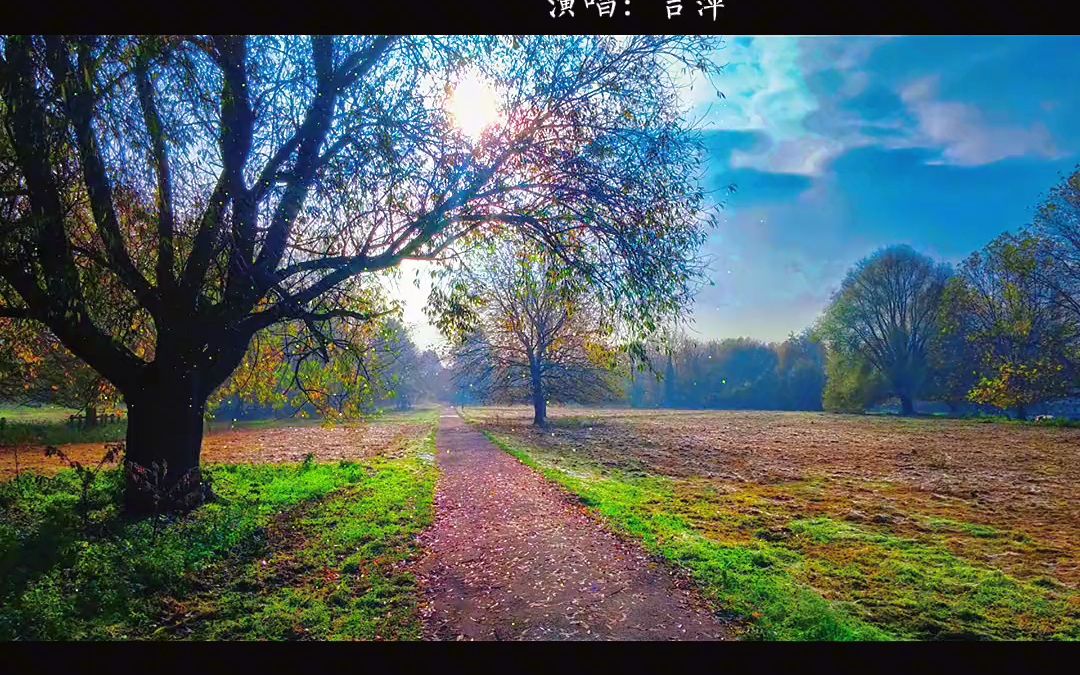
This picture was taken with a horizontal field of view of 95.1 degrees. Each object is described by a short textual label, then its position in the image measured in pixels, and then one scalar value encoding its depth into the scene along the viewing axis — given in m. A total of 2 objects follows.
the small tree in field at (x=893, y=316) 48.94
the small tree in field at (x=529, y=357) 35.84
